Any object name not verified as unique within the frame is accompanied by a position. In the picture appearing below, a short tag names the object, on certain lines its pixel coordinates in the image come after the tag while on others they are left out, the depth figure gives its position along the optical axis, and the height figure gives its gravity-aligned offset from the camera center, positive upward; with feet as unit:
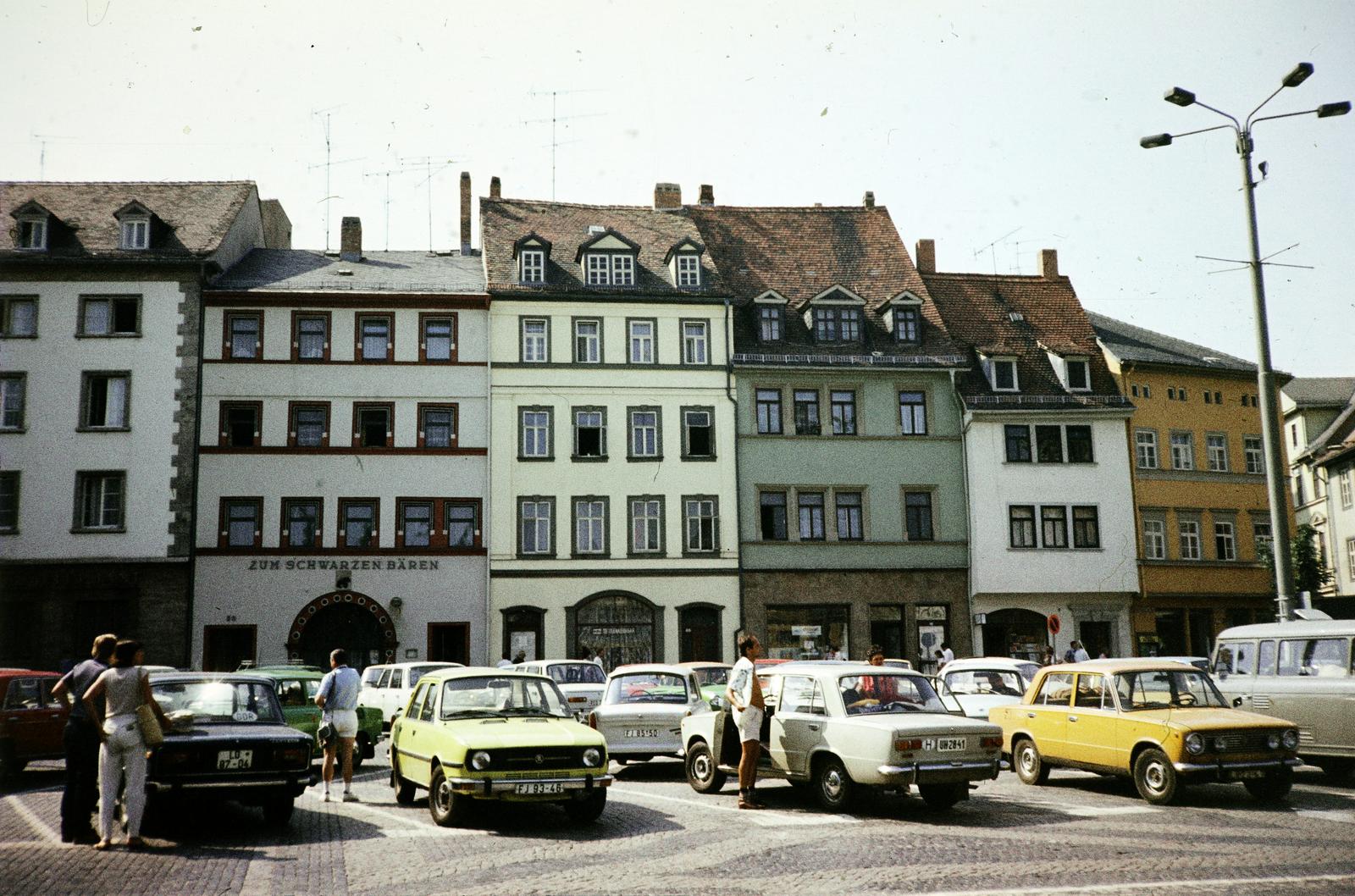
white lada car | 45.42 -4.13
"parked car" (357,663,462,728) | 78.43 -3.23
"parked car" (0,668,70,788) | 58.70 -3.71
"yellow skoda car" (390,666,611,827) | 42.50 -3.92
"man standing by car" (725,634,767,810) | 48.28 -3.56
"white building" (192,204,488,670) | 125.90 +16.16
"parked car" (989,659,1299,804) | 47.67 -4.34
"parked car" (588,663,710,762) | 61.31 -3.89
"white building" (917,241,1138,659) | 134.51 +12.56
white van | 54.54 -2.74
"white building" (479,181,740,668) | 129.29 +17.65
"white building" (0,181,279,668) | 122.93 +20.68
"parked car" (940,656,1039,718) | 68.03 -3.15
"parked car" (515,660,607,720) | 73.36 -2.91
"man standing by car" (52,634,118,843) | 40.04 -4.37
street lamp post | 62.28 +11.57
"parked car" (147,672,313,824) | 41.65 -3.70
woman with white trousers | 39.11 -2.85
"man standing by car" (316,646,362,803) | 51.06 -2.93
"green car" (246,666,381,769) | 64.39 -3.77
